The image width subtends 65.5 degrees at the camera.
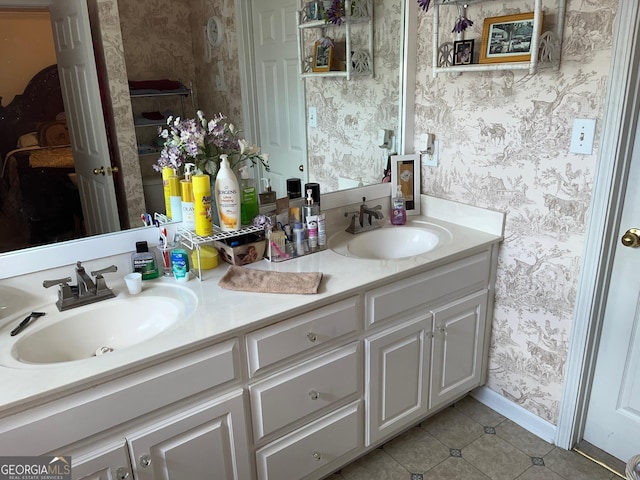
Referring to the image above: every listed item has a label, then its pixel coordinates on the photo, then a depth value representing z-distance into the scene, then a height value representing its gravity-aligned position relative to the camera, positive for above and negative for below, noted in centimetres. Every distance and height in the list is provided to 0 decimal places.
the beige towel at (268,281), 156 -57
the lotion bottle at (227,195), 165 -31
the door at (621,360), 174 -99
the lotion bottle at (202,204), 163 -34
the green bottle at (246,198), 178 -35
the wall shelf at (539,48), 164 +14
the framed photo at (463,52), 190 +15
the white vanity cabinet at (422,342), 177 -93
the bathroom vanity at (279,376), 120 -79
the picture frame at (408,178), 225 -37
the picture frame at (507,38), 171 +18
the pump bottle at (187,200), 167 -33
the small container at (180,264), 163 -52
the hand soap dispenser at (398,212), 220 -51
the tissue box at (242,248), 174 -52
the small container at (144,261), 162 -51
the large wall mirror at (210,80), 157 +6
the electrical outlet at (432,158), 222 -28
